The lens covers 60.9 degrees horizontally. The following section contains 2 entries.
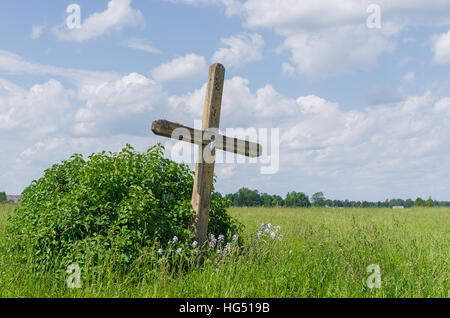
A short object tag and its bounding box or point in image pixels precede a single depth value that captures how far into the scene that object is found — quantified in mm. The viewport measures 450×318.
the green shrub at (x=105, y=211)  5973
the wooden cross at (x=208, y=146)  6719
